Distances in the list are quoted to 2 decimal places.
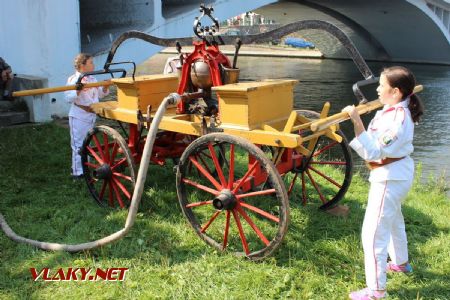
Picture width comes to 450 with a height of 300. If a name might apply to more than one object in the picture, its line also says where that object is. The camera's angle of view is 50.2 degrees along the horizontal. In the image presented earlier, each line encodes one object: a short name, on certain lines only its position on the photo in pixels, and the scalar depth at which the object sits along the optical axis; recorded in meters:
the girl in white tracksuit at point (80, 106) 5.56
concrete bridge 9.44
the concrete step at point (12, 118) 8.15
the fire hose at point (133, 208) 3.78
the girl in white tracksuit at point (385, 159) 3.02
